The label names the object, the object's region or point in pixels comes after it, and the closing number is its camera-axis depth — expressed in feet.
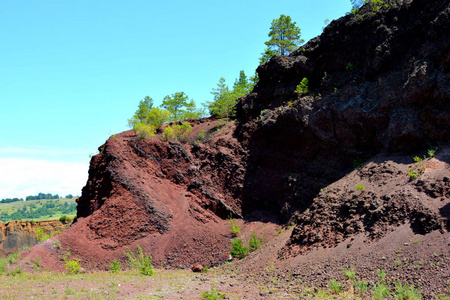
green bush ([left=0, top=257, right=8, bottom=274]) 54.73
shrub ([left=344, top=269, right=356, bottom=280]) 38.96
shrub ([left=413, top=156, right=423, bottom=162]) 51.28
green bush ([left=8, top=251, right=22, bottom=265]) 57.92
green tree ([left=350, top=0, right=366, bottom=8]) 91.68
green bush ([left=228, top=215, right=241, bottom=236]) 70.44
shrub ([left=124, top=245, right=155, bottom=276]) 53.47
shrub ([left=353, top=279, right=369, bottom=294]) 35.58
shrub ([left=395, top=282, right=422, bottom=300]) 31.53
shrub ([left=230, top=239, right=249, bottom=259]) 63.16
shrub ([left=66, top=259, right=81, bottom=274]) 56.18
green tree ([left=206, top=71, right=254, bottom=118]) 98.20
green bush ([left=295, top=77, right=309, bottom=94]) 74.69
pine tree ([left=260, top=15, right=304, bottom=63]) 130.62
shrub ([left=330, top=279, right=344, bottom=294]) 37.47
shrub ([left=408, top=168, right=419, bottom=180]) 47.98
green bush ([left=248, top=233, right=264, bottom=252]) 63.87
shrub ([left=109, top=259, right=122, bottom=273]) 57.60
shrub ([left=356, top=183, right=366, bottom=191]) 52.24
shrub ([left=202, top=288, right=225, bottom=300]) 36.78
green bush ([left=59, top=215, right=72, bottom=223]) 154.97
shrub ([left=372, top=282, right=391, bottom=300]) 32.98
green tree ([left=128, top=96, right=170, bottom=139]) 89.15
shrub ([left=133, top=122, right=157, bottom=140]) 88.25
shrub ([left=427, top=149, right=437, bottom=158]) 50.06
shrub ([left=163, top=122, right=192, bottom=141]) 90.38
